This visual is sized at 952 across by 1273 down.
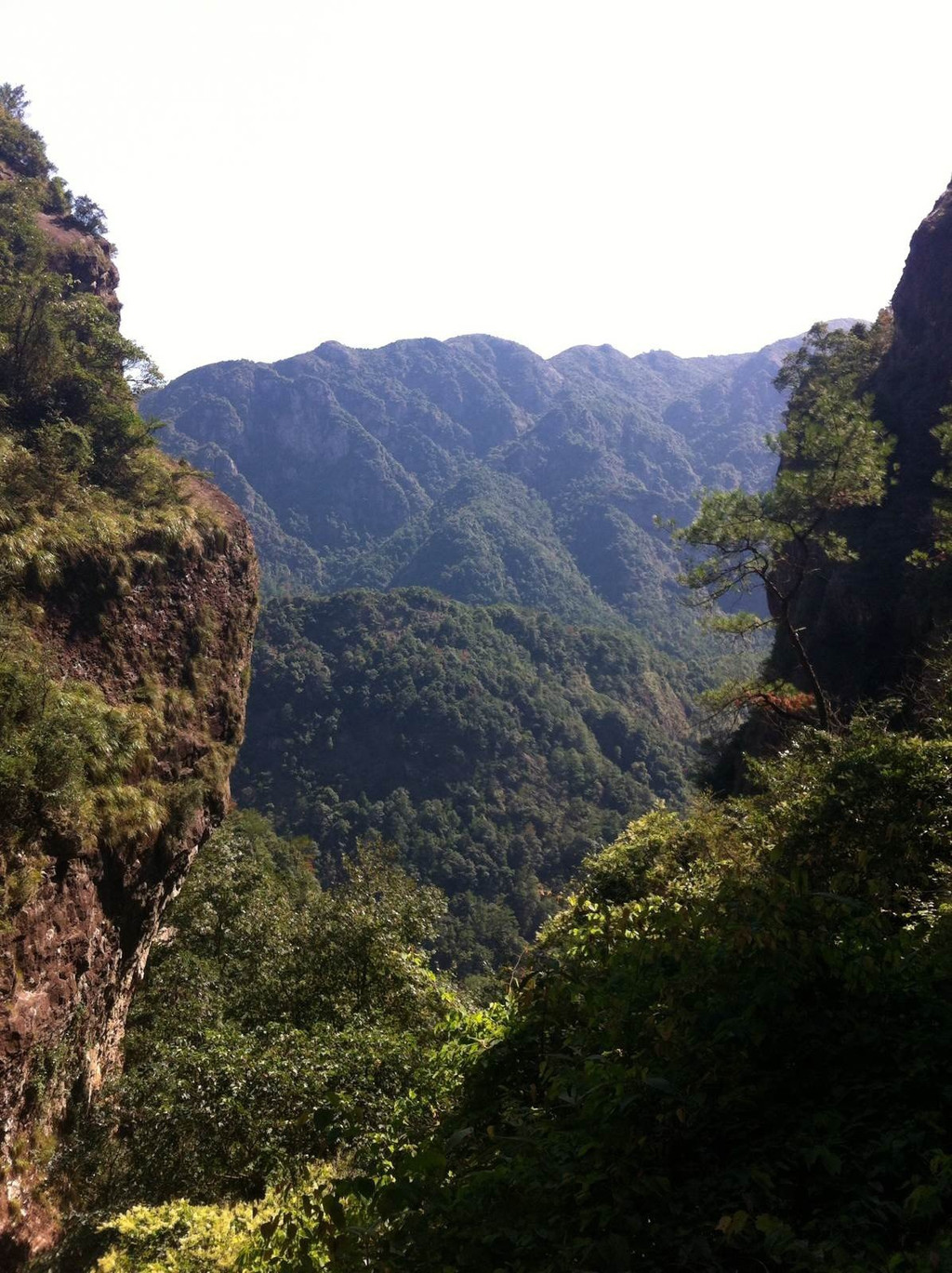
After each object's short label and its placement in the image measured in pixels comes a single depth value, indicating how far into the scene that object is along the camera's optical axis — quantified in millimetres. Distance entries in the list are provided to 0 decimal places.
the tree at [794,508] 15078
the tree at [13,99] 35469
